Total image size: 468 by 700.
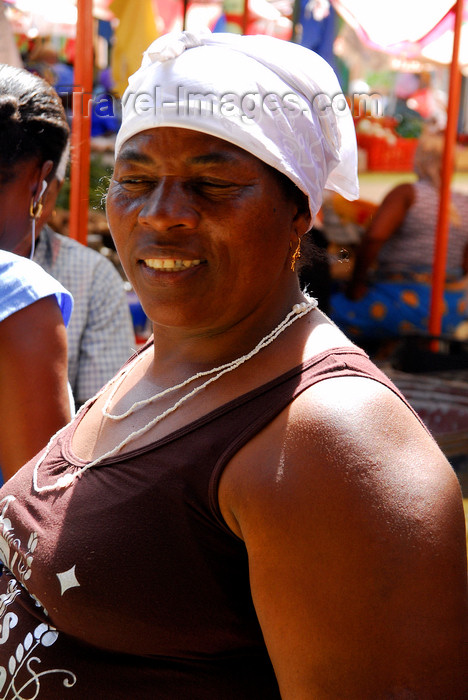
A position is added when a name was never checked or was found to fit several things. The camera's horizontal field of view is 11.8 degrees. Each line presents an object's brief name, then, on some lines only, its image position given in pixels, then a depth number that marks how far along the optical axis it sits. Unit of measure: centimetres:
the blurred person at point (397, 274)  605
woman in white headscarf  167
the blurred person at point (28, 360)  201
